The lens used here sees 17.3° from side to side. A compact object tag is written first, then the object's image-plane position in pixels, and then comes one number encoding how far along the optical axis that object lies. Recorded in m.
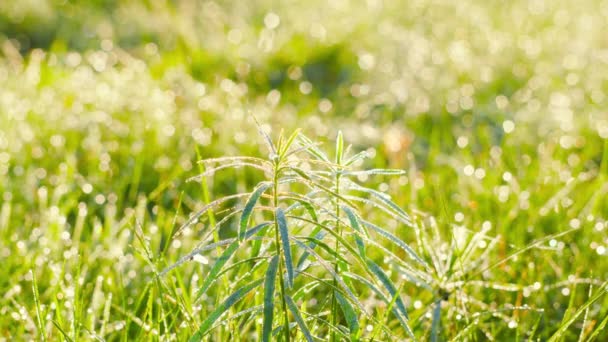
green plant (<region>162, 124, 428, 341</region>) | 1.58
